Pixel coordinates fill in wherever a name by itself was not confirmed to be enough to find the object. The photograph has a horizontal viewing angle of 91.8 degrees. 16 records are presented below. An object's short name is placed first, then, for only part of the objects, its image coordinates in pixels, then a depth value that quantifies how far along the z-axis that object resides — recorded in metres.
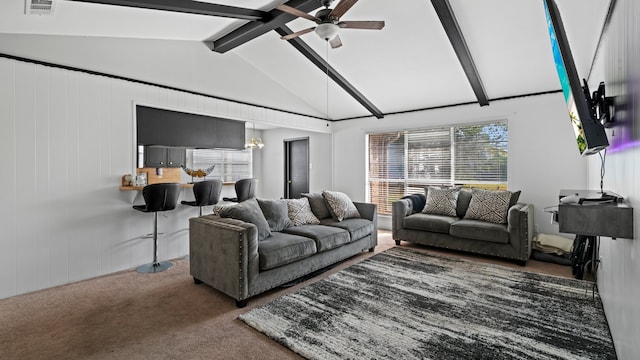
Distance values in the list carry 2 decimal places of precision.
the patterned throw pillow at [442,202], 4.70
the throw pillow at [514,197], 4.27
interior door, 7.61
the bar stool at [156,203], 3.50
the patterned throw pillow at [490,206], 4.19
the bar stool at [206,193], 3.99
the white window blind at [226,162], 6.80
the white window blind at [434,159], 5.01
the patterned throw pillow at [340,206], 4.19
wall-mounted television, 1.76
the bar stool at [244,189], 4.52
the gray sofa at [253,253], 2.68
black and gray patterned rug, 2.01
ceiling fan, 2.57
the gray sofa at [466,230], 3.78
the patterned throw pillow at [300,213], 3.86
